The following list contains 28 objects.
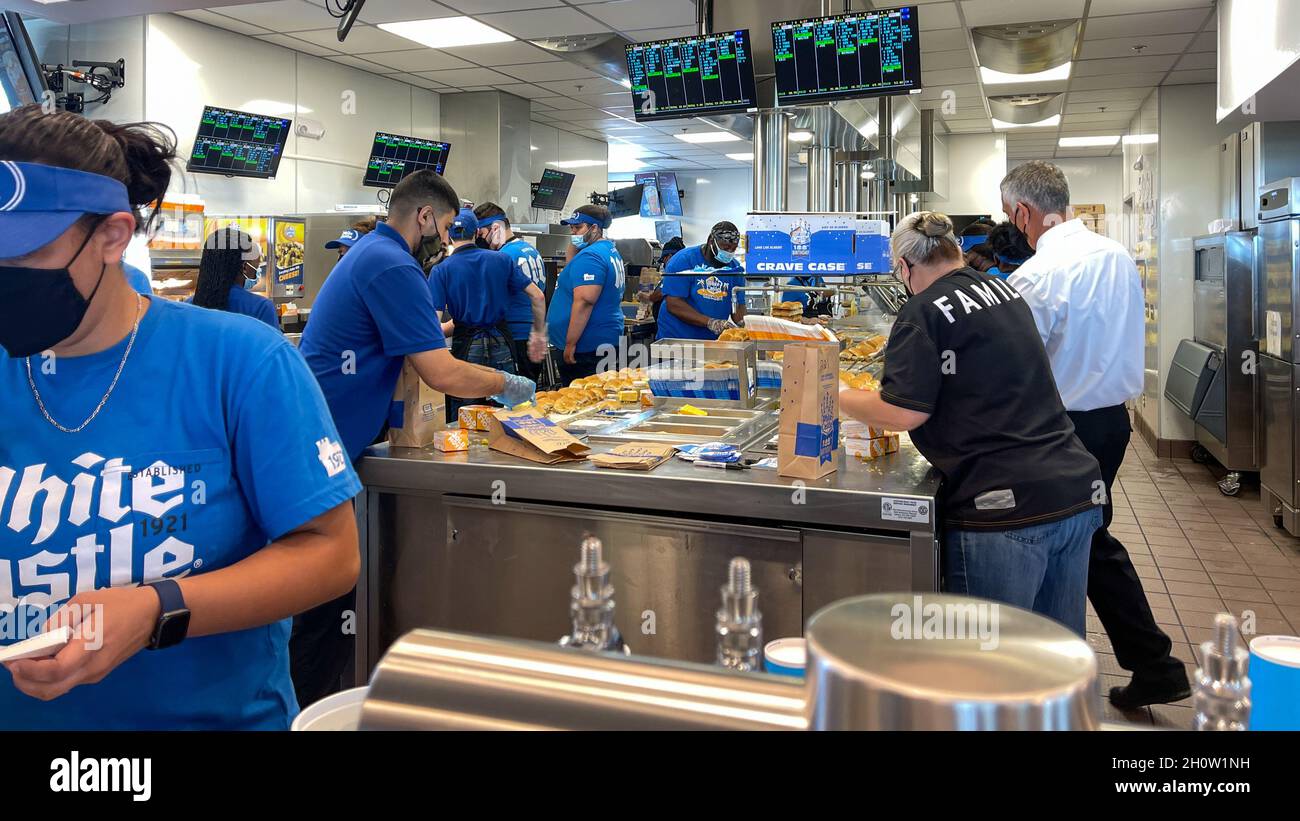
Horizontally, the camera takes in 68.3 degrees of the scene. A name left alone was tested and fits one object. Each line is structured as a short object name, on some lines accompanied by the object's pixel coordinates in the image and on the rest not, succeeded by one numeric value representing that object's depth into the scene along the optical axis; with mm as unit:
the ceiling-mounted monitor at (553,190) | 12086
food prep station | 2557
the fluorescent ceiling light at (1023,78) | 9376
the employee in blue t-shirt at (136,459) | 1279
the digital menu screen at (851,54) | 5273
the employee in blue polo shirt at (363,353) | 2926
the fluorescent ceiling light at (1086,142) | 14232
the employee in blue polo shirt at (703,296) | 6617
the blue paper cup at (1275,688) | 734
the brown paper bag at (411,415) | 3127
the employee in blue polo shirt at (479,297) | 5891
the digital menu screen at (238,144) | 8047
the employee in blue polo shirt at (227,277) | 4000
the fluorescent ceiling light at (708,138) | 14000
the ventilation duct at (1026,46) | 7949
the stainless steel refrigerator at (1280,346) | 5828
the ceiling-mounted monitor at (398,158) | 9836
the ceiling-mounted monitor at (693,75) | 5617
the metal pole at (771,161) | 5684
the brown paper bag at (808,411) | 2584
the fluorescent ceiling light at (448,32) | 8148
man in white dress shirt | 3523
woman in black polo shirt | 2559
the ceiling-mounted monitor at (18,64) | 6629
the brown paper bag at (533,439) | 2898
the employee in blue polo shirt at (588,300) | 6820
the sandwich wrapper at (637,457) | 2777
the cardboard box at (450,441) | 3057
